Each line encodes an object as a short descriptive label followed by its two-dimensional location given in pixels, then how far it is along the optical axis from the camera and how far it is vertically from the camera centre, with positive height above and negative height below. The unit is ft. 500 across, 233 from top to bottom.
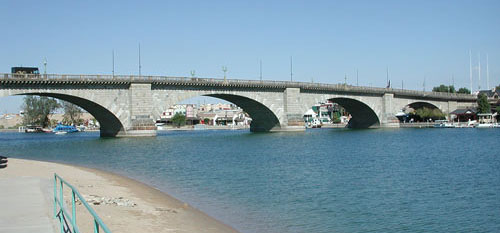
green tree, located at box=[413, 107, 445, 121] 408.05 +1.58
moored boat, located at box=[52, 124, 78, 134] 424.79 -5.22
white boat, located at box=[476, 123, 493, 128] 341.76 -6.62
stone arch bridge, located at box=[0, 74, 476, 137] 209.87 +11.84
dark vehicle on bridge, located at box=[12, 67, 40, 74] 210.20 +21.64
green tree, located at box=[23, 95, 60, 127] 492.54 +14.39
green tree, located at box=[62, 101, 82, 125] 540.11 +9.20
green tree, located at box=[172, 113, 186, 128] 534.12 +0.57
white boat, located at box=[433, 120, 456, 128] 358.84 -6.43
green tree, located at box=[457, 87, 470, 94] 598.34 +28.88
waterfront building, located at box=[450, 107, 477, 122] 401.88 +0.35
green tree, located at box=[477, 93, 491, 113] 385.29 +7.34
